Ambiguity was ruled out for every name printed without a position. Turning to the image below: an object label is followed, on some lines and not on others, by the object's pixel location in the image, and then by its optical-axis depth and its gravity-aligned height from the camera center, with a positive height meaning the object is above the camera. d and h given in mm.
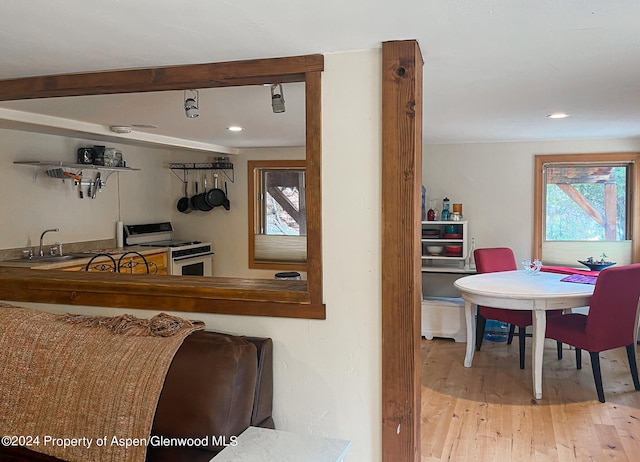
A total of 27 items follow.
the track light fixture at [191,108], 2811 +556
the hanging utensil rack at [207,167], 6438 +567
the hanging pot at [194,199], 6520 +178
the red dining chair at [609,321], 3699 -778
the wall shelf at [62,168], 4569 +428
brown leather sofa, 1954 -692
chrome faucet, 4703 -147
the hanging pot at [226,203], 6484 +119
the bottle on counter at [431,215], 5746 -37
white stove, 5793 -373
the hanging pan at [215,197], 6457 +198
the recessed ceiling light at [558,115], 3792 +689
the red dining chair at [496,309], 4477 -840
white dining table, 3842 -622
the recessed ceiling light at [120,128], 4407 +715
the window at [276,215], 6438 -27
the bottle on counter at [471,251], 5801 -429
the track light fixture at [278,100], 2674 +561
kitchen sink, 4383 -370
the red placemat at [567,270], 4810 -560
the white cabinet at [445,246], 5527 -362
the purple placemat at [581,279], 4352 -568
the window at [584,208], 5418 +20
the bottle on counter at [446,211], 5695 +4
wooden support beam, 2027 -128
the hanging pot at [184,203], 6574 +131
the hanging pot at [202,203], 6487 +129
